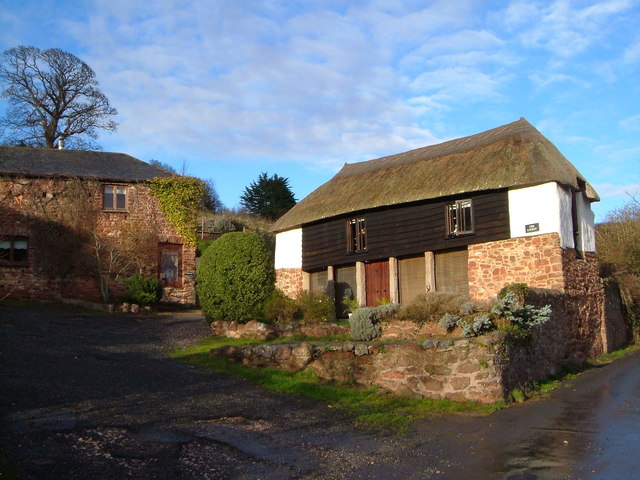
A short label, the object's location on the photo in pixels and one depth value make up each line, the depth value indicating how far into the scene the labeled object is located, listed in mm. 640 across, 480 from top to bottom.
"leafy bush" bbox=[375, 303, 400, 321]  13852
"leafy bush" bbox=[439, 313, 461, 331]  12219
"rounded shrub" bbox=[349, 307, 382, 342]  13789
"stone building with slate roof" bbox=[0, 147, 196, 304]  24531
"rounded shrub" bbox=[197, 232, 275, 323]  17562
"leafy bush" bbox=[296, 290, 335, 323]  17641
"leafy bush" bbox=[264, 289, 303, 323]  17234
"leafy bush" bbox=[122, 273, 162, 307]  23500
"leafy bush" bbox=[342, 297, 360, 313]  20797
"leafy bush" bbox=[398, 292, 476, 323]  13062
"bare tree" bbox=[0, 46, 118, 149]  36344
